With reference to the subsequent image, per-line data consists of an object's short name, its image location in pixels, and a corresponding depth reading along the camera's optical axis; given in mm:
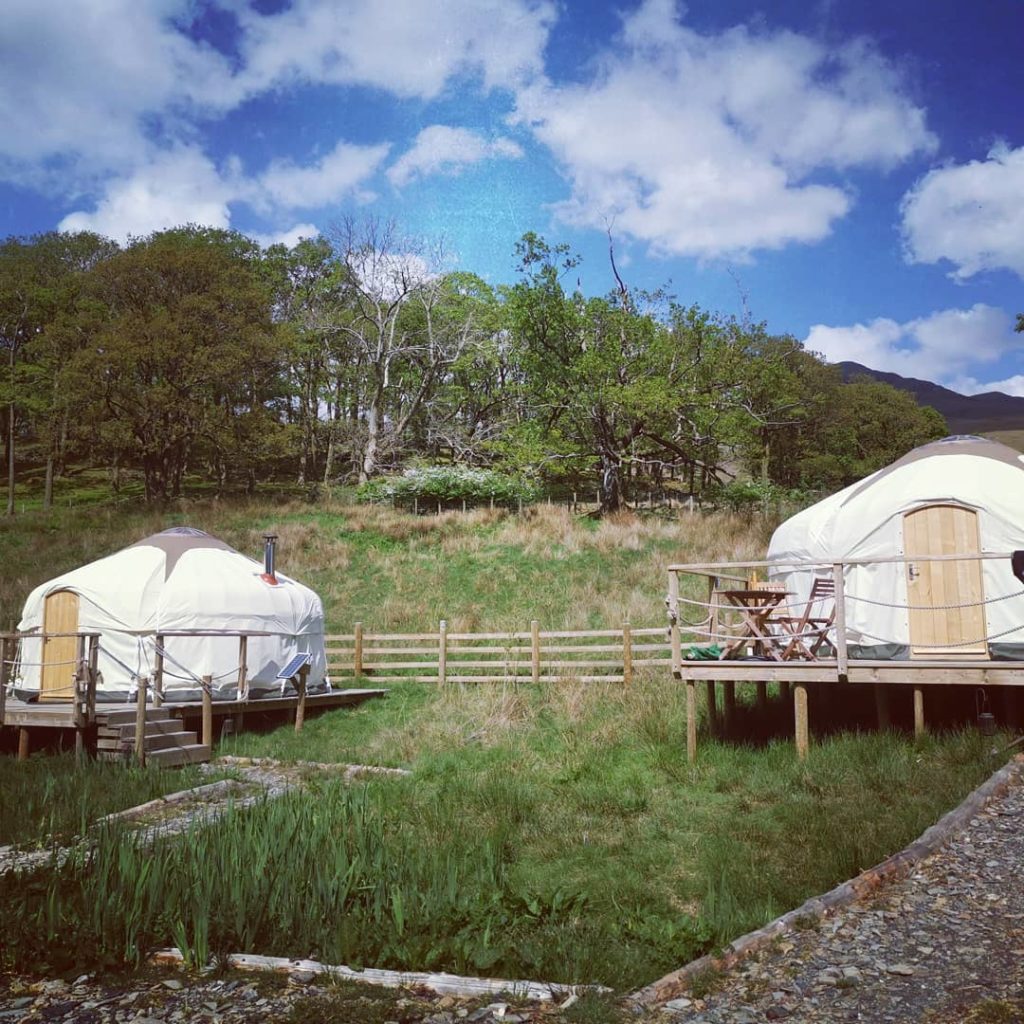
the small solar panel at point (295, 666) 11906
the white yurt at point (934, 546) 9750
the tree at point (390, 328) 32438
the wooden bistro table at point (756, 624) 8609
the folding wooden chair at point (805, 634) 8621
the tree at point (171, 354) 26203
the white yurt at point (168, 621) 12289
